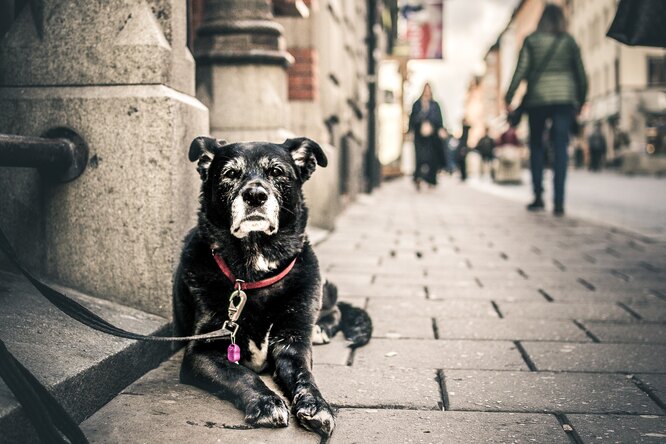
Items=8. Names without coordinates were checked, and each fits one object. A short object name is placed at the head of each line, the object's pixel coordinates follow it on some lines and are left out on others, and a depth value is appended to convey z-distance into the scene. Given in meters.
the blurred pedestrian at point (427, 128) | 16.80
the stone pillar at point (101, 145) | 3.32
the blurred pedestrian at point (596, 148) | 36.66
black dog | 2.82
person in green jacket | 9.82
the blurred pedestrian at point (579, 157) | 46.56
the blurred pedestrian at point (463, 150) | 26.48
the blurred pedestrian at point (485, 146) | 24.20
